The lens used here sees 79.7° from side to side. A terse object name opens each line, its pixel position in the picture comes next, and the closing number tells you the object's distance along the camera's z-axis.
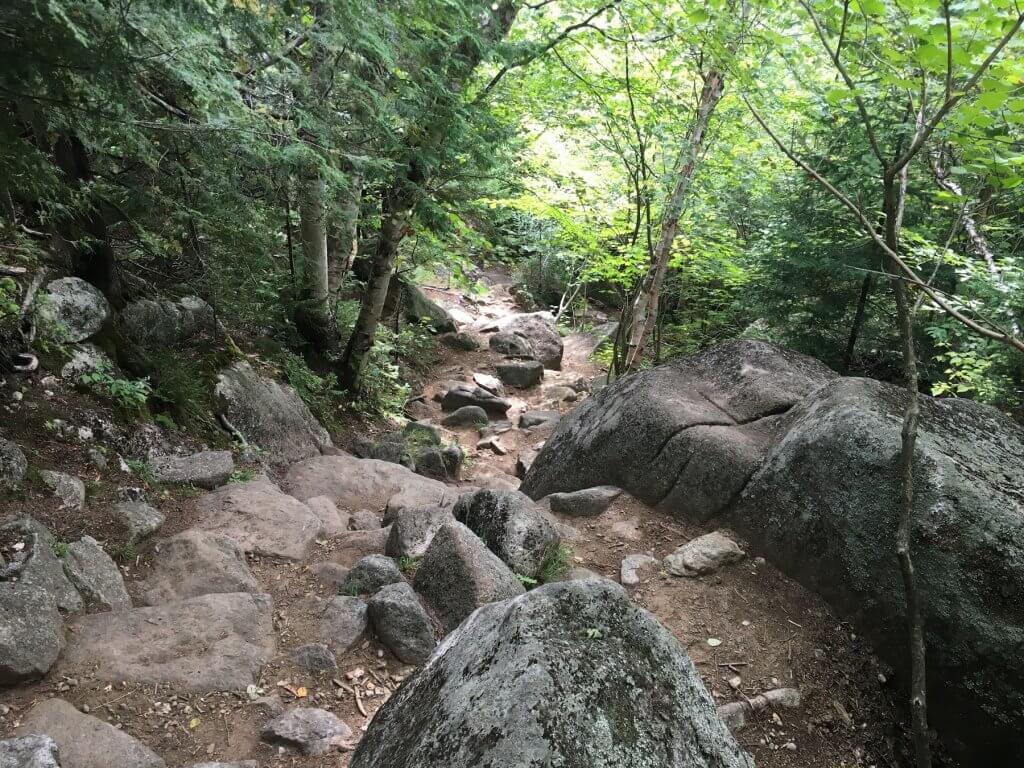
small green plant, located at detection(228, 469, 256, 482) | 6.52
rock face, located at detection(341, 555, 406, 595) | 4.79
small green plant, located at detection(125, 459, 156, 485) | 5.69
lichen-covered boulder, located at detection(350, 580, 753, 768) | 2.03
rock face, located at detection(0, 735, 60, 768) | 2.54
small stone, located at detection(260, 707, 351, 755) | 3.35
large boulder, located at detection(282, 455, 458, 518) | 7.26
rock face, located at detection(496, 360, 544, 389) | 16.02
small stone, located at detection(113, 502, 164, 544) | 4.88
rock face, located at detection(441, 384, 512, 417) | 13.62
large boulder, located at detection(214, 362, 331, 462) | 7.68
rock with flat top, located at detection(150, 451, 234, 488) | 5.95
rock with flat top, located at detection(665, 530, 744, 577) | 5.00
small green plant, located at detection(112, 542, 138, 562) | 4.65
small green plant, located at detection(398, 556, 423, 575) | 5.05
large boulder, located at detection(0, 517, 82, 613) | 3.56
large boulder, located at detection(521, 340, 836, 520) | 5.64
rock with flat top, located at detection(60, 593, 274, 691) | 3.55
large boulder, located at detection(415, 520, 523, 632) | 4.38
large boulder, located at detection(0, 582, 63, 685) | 3.17
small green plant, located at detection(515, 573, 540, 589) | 4.89
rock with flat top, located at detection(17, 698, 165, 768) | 2.88
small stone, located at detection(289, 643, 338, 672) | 4.01
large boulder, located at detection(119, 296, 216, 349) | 7.36
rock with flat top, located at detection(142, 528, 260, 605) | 4.48
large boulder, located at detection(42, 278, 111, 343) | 5.98
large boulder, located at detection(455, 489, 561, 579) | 5.06
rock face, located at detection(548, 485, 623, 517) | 6.15
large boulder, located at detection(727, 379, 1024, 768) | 3.58
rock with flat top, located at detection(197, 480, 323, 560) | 5.41
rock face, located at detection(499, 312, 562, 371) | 17.77
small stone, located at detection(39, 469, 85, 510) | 4.78
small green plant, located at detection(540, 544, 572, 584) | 5.15
